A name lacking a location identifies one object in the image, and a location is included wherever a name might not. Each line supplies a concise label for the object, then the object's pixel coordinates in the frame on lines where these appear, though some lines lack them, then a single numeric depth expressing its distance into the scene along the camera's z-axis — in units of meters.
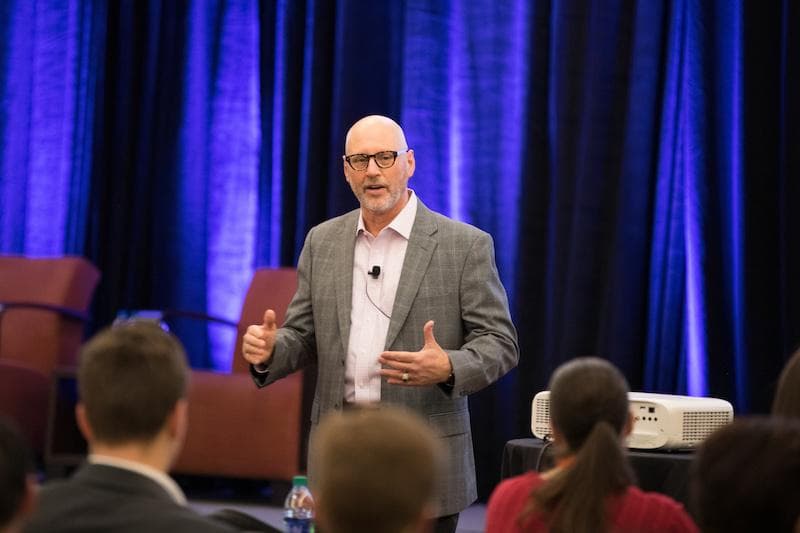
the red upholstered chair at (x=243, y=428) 10.07
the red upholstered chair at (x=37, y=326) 10.39
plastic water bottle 6.15
